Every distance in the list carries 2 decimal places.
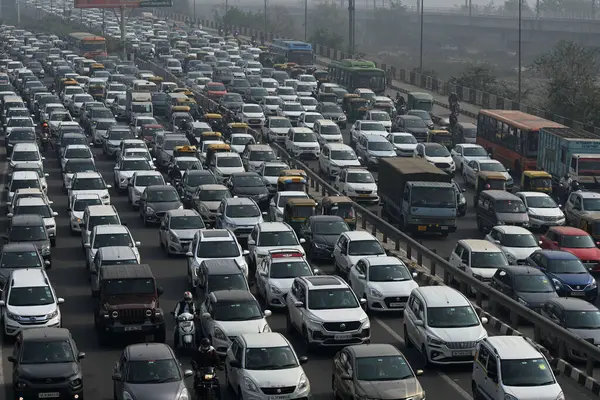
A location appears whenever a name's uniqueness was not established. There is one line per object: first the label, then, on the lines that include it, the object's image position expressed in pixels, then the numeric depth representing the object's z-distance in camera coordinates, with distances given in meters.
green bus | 89.56
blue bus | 111.19
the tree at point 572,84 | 79.25
